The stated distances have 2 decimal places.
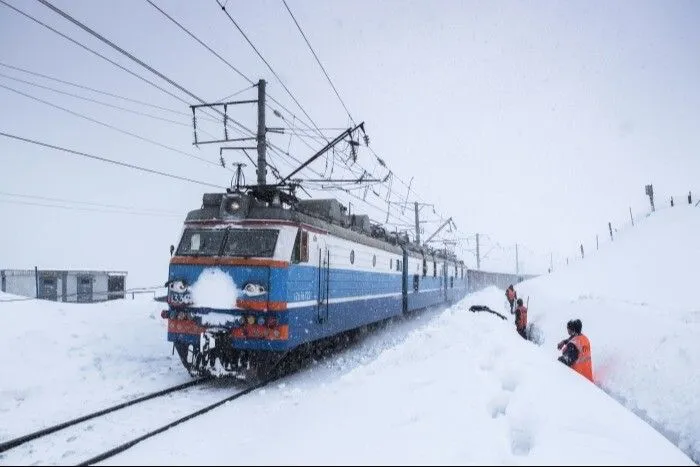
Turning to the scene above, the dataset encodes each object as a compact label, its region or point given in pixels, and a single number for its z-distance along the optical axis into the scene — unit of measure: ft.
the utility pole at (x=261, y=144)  44.32
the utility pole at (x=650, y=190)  124.01
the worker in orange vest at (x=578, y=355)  22.89
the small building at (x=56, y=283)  75.36
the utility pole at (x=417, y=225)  104.71
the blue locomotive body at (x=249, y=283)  27.32
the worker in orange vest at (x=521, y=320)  47.93
